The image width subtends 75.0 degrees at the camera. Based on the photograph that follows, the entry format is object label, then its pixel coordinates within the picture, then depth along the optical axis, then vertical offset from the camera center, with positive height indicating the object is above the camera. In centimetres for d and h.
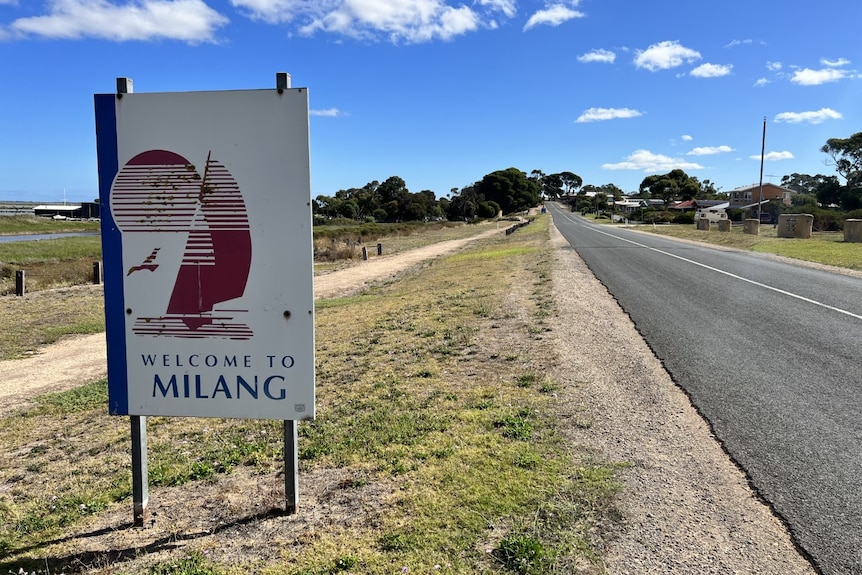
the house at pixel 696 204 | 11550 +427
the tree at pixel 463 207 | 10819 +291
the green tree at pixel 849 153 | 6788 +913
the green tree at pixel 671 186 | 14288 +1052
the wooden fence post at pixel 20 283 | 1836 -216
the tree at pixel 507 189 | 12888 +761
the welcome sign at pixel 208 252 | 302 -18
